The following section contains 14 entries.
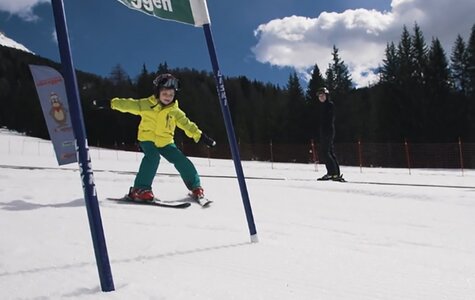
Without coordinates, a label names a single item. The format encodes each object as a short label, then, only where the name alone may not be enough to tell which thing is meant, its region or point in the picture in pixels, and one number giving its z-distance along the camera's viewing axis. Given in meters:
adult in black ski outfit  10.05
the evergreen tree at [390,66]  46.78
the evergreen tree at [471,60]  41.66
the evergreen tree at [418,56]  43.59
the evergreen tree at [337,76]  56.62
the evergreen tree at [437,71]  41.94
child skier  5.95
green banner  3.47
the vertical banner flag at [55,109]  7.36
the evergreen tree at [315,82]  55.88
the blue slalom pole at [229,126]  3.93
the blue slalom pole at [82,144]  2.27
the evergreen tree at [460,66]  43.72
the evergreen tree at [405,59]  44.41
